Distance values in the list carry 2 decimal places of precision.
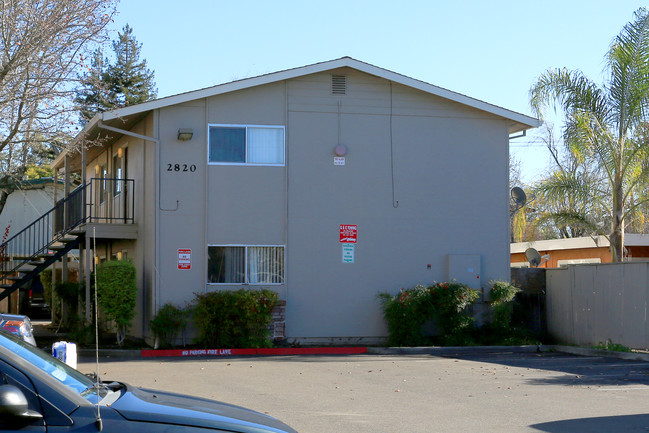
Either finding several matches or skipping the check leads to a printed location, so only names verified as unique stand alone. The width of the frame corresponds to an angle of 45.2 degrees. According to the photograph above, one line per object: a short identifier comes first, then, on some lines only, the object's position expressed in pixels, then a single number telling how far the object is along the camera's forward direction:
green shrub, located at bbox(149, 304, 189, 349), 17.30
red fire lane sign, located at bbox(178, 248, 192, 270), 17.98
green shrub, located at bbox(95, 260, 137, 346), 17.28
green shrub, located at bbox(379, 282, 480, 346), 18.03
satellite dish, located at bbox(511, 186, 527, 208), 20.89
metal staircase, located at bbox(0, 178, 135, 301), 19.02
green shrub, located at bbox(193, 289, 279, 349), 17.30
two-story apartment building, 18.12
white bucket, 8.12
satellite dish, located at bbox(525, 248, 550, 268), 23.23
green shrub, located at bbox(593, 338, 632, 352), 16.41
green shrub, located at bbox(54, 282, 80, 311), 19.88
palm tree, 19.02
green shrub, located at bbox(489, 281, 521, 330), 18.55
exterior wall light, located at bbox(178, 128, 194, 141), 17.86
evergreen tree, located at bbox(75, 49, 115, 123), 16.61
